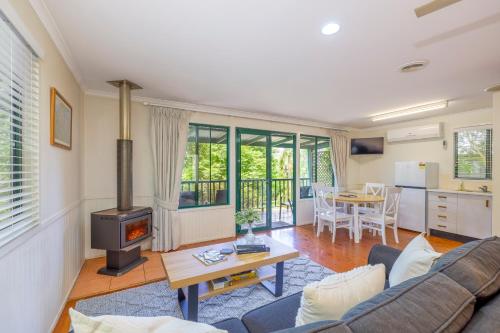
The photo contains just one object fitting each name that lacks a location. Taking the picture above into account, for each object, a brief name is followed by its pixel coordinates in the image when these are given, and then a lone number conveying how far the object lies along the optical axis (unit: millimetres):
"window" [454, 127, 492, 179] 3875
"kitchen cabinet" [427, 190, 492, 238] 3604
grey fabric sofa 647
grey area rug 1979
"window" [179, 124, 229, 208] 3775
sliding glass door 4359
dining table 3639
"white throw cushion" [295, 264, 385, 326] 840
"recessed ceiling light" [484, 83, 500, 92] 2485
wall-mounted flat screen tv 5266
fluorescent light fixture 3586
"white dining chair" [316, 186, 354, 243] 3855
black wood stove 2525
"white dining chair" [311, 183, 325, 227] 4191
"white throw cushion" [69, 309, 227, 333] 542
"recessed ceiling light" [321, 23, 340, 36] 1674
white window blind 1230
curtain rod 3551
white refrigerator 4281
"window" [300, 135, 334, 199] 5070
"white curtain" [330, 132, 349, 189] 5320
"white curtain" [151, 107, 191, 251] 3379
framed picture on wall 1809
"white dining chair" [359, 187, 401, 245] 3627
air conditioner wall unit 4348
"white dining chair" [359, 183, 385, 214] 4184
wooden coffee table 1748
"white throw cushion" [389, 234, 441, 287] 1152
